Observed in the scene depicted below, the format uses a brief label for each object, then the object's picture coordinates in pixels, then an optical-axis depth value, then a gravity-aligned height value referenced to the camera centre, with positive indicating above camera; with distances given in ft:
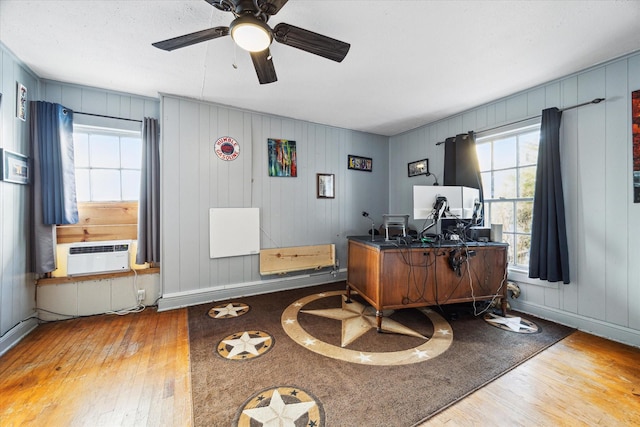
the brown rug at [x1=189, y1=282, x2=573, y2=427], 4.71 -3.72
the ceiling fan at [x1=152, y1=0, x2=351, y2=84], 4.54 +3.54
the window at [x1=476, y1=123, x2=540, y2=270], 9.46 +1.15
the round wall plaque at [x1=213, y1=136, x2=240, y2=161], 10.63 +2.76
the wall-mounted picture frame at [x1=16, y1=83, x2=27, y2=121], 7.39 +3.32
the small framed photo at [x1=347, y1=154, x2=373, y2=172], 13.93 +2.76
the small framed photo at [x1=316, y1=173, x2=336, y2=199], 13.01 +1.38
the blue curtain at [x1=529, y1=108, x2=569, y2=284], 8.12 -0.10
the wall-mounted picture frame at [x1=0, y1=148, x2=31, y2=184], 6.77 +1.32
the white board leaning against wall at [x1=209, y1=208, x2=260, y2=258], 10.55 -0.85
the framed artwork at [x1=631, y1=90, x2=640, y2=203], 6.96 +2.01
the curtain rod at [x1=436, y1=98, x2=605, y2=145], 7.58 +3.36
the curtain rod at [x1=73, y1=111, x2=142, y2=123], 8.90 +3.55
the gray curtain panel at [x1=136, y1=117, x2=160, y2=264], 9.46 +0.47
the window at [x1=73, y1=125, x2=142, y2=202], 9.17 +1.87
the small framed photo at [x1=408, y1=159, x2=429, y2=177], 12.96 +2.34
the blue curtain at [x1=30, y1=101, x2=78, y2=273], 7.97 +1.14
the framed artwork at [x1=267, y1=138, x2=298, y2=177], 11.75 +2.60
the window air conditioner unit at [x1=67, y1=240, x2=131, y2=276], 8.63 -1.58
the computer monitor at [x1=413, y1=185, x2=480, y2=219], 8.34 +0.38
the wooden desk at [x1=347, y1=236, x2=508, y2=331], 7.77 -2.04
